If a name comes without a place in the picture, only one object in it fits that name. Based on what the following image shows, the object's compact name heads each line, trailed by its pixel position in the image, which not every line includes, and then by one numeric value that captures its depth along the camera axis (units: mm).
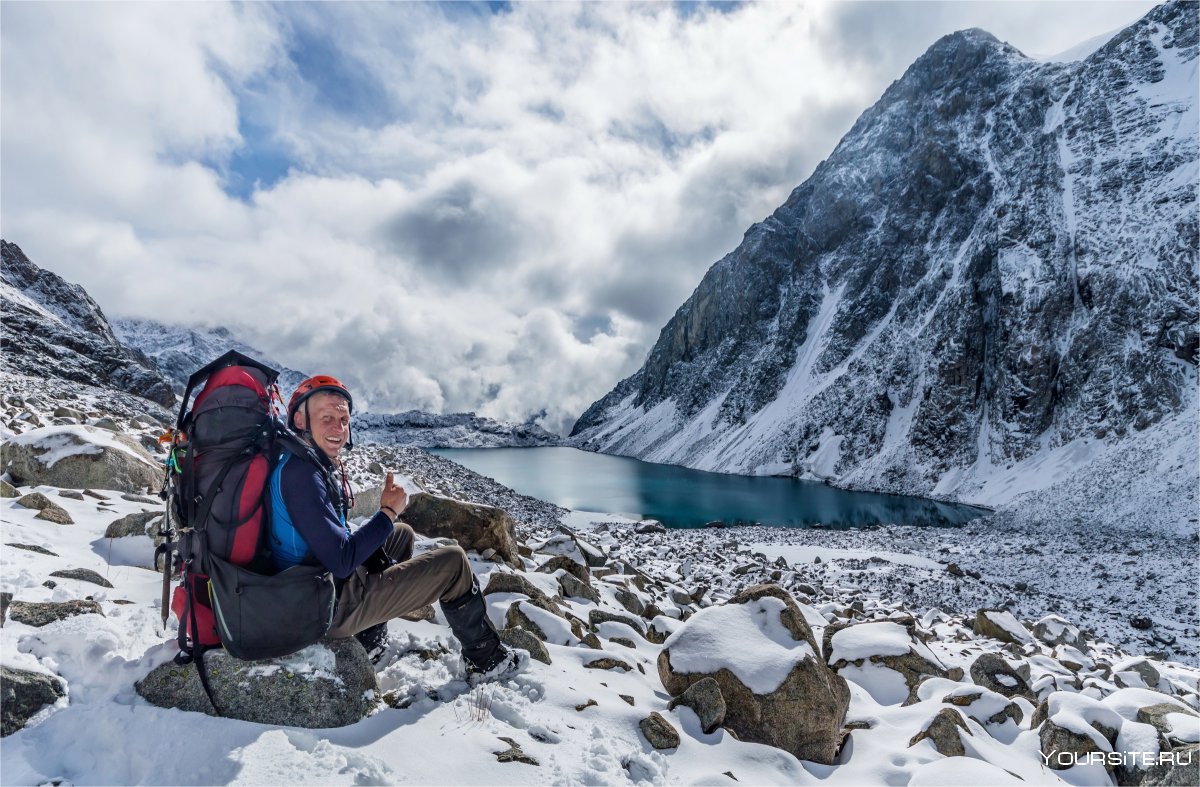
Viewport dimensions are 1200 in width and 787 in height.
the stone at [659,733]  4715
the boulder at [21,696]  3070
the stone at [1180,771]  4559
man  3855
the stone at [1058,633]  14367
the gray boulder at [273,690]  3650
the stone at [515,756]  3818
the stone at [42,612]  3955
